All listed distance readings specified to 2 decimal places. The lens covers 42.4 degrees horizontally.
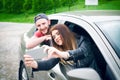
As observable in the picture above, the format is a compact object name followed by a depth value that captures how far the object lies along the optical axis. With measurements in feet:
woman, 4.17
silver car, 3.85
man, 5.01
